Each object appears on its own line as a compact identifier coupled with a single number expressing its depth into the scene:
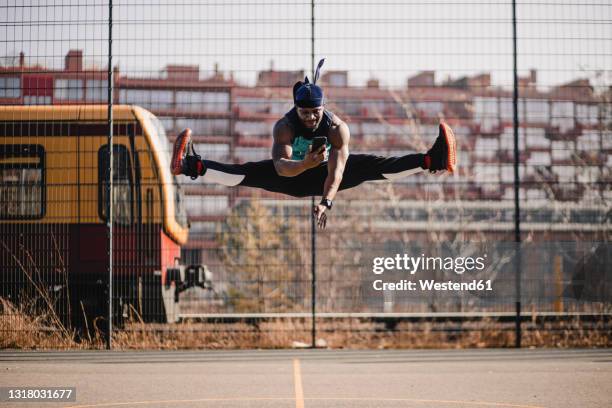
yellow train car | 14.77
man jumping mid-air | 5.25
